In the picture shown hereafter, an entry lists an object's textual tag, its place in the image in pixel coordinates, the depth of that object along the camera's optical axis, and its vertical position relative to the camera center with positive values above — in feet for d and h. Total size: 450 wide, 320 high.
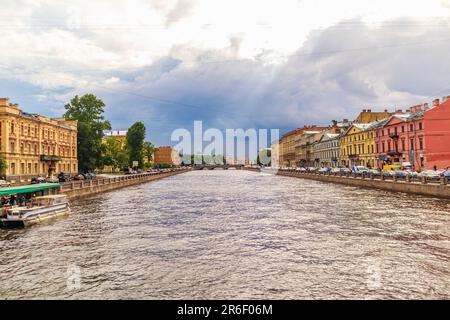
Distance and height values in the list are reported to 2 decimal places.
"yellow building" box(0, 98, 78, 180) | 185.47 +13.49
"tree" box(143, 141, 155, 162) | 476.95 +20.92
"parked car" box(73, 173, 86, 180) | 202.65 -7.76
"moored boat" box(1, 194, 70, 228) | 77.41 -11.49
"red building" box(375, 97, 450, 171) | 210.59 +14.55
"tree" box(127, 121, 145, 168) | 345.31 +22.46
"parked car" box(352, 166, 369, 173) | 233.70 -6.28
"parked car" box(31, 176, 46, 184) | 158.36 -7.25
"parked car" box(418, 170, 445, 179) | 144.93 -6.21
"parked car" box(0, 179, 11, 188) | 119.87 -6.77
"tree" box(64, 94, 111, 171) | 260.21 +27.81
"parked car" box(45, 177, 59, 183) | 166.62 -7.66
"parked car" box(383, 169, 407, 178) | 152.99 -6.72
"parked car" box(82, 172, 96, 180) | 222.36 -8.01
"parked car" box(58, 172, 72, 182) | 190.76 -7.47
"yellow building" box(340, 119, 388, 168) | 288.30 +13.51
